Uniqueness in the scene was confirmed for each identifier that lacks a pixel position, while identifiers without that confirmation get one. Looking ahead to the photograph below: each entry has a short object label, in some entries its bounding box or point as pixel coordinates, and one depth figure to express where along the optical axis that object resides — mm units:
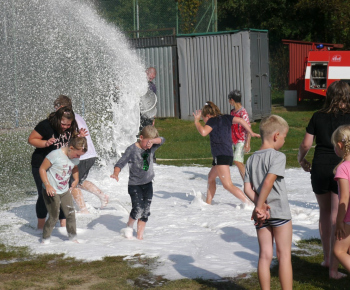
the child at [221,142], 8288
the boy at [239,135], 9344
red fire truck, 21891
